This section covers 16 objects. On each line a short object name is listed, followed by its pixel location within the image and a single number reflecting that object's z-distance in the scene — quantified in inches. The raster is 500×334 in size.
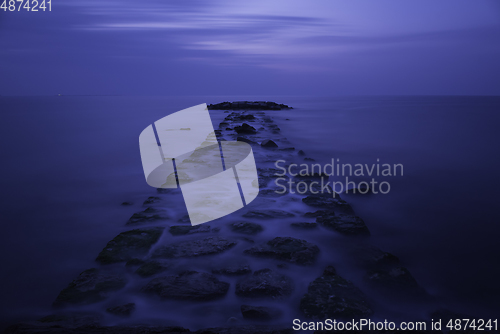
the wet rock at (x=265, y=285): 89.0
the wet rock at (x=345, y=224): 129.8
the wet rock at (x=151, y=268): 97.2
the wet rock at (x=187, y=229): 125.9
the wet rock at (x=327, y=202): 155.5
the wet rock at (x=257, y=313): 80.2
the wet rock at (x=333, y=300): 81.0
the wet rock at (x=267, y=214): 142.8
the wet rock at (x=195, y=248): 108.3
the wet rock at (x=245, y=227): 127.7
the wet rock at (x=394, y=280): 94.9
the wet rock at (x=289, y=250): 107.7
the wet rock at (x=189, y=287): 87.6
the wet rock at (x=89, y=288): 85.7
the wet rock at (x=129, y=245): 107.4
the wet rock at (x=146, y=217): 139.3
